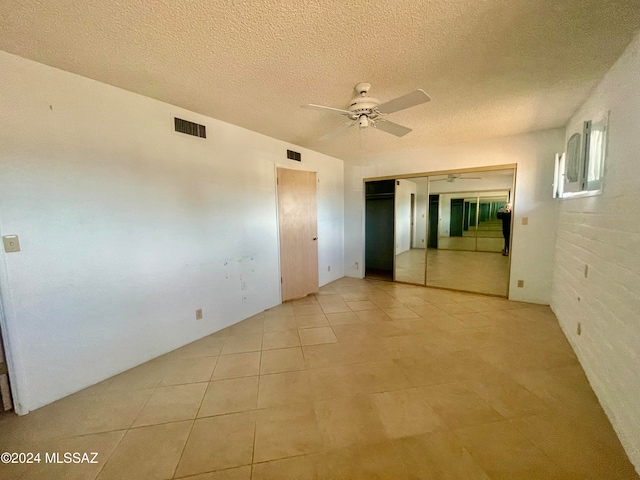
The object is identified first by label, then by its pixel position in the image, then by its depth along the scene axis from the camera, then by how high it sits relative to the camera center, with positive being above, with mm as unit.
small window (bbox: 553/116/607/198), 1957 +489
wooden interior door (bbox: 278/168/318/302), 3852 -255
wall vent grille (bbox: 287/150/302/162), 3902 +1027
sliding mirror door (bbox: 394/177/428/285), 5801 -337
